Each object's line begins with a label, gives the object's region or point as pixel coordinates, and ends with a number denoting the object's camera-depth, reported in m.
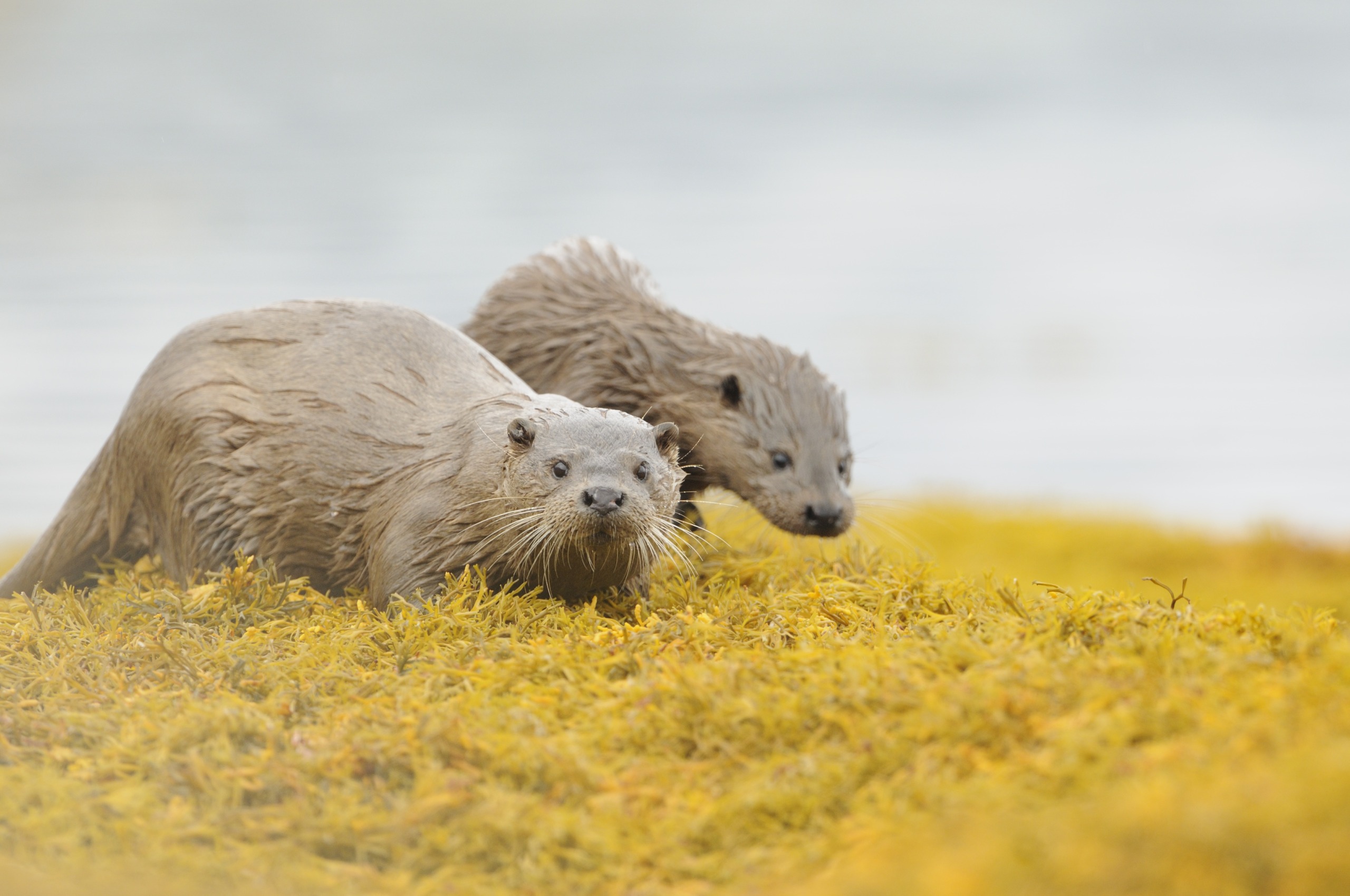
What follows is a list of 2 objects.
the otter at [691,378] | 10.69
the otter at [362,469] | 8.24
